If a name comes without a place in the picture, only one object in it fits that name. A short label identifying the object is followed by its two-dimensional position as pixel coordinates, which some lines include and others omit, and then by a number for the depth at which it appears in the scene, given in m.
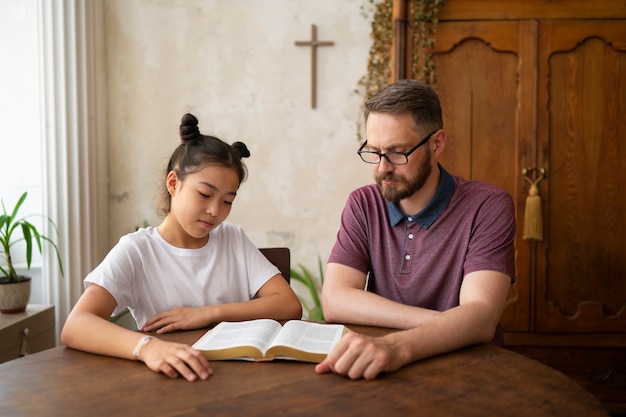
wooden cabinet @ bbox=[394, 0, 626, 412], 3.26
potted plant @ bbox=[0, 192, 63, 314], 2.88
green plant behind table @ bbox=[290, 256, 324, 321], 3.88
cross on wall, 3.84
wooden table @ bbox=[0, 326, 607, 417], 1.20
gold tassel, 3.24
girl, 1.82
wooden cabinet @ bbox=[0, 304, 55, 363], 2.75
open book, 1.47
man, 1.90
